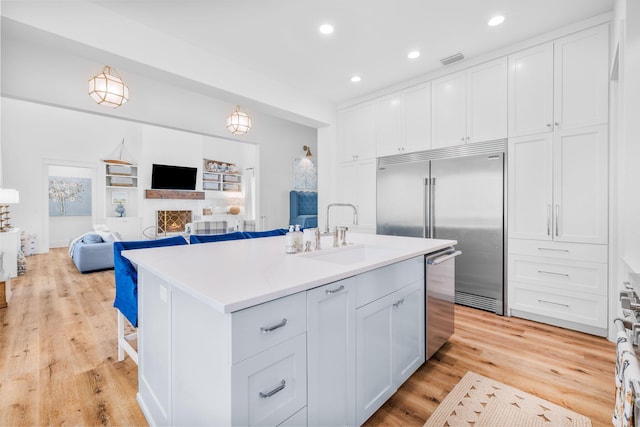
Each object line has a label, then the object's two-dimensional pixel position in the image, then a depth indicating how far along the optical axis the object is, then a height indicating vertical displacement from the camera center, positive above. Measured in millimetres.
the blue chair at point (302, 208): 6449 +78
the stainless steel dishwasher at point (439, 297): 1931 -617
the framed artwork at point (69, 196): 7723 +417
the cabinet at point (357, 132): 4059 +1169
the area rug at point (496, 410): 1483 -1087
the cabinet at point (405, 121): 3510 +1164
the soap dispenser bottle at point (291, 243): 1753 -195
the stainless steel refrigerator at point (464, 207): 2977 +50
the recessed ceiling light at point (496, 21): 2477 +1680
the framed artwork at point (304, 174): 7027 +953
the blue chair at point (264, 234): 2877 -229
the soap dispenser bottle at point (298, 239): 1791 -175
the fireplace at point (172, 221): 7812 -274
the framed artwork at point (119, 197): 7922 +390
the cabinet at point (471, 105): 2968 +1173
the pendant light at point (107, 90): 3037 +1302
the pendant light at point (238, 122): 4531 +1425
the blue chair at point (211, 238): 2434 -235
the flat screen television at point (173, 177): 7703 +934
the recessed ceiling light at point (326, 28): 2597 +1683
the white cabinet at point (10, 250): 4395 -602
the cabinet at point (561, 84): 2439 +1166
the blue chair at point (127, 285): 1819 -481
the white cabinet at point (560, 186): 2441 +238
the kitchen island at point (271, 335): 910 -493
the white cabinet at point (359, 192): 4055 +287
